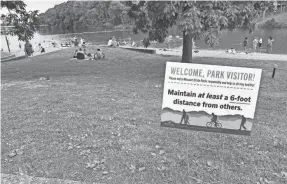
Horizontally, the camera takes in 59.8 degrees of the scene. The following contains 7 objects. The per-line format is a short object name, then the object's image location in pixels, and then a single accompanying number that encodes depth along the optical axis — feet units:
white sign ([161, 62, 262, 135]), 11.09
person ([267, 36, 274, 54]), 72.18
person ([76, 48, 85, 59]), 55.42
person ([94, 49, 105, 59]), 55.57
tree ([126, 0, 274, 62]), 26.84
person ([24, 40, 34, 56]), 67.60
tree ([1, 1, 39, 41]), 33.01
